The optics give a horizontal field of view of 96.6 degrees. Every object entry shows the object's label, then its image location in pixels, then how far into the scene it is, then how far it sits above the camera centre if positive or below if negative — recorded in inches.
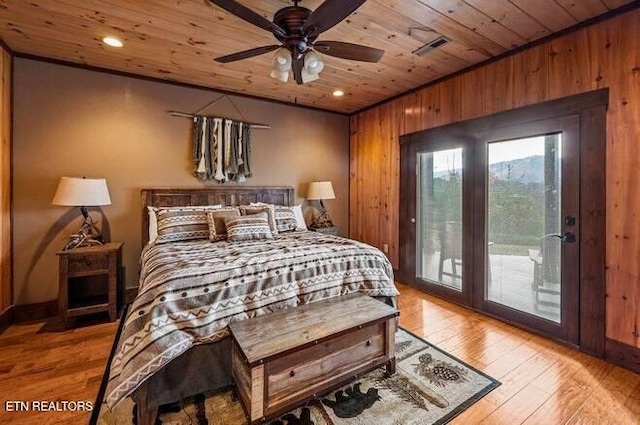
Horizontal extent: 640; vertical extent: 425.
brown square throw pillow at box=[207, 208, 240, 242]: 117.7 -4.5
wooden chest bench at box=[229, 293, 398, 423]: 58.9 -31.9
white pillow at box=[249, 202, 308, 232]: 150.2 -2.3
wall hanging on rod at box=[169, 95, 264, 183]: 145.7 +34.8
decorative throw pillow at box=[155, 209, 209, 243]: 116.5 -5.5
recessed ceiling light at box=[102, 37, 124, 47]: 101.8 +61.9
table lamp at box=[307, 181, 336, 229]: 171.6 +12.2
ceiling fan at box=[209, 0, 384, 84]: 65.3 +47.6
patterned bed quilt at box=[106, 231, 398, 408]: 60.8 -20.4
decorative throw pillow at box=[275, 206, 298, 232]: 140.1 -3.6
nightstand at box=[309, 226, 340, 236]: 167.5 -9.9
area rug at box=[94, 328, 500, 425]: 64.7 -46.4
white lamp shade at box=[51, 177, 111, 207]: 109.0 +7.2
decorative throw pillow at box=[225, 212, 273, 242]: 115.2 -6.5
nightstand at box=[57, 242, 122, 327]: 106.5 -28.6
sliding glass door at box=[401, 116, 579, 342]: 97.0 -2.6
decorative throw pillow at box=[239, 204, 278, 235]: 130.5 +0.3
